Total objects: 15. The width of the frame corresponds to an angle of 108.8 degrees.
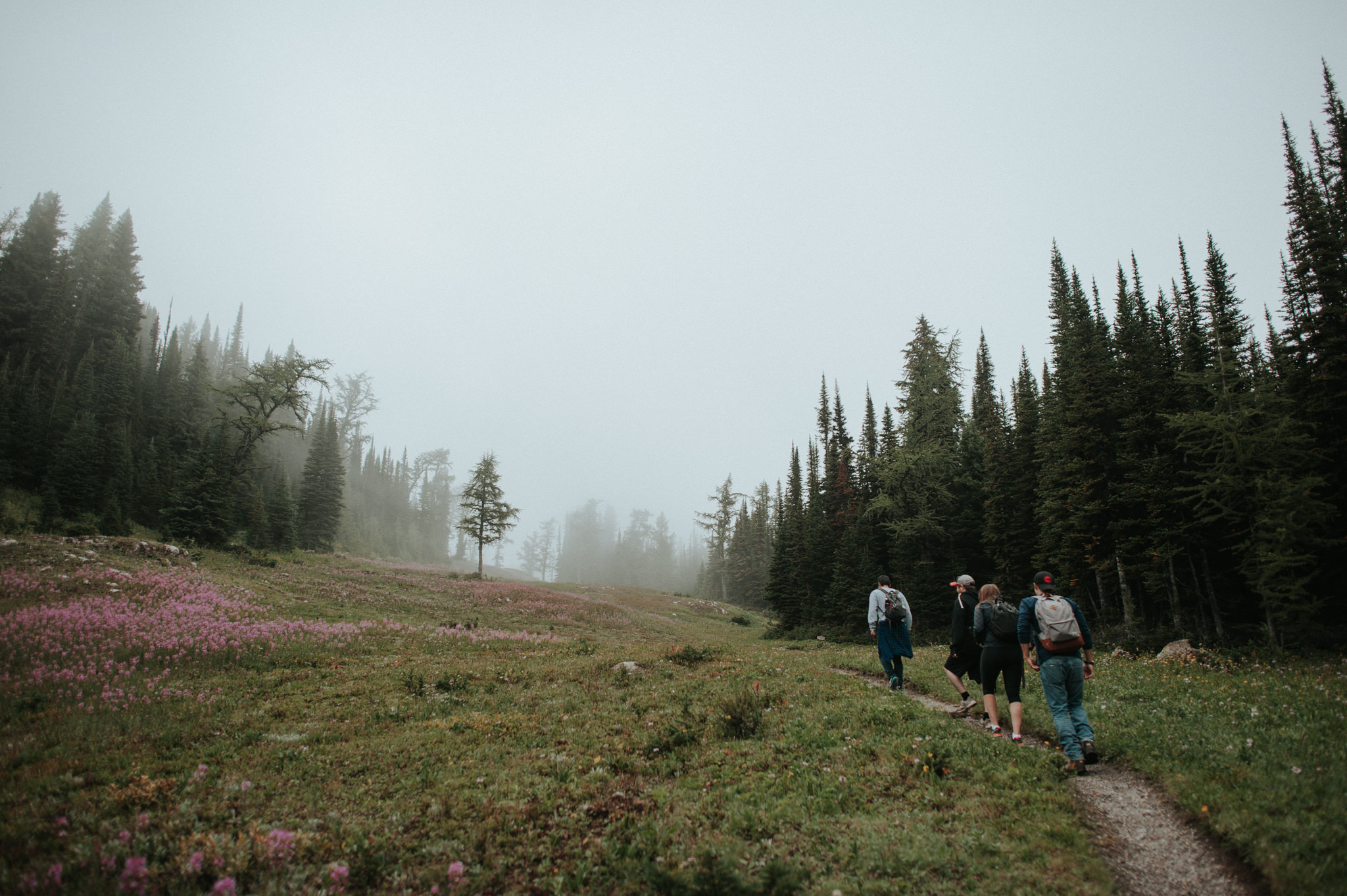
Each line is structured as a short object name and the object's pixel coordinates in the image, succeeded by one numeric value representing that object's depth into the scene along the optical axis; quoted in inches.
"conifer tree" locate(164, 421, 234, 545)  1349.7
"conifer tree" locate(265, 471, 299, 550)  1923.0
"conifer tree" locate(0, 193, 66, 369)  1903.3
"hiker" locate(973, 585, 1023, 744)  356.5
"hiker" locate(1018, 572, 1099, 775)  320.2
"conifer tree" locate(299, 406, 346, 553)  2314.2
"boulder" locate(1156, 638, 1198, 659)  707.4
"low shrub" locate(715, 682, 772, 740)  388.8
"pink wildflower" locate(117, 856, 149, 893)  173.5
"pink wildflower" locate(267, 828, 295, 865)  206.2
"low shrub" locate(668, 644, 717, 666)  683.4
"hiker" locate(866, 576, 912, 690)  513.3
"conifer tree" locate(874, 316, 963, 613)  1371.8
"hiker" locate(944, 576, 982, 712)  422.9
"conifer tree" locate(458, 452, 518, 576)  1968.5
